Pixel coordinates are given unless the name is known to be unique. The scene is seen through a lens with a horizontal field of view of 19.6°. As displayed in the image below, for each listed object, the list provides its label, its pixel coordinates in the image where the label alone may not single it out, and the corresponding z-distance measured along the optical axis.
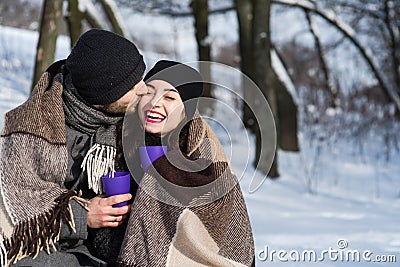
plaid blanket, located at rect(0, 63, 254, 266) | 3.87
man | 3.90
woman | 3.87
